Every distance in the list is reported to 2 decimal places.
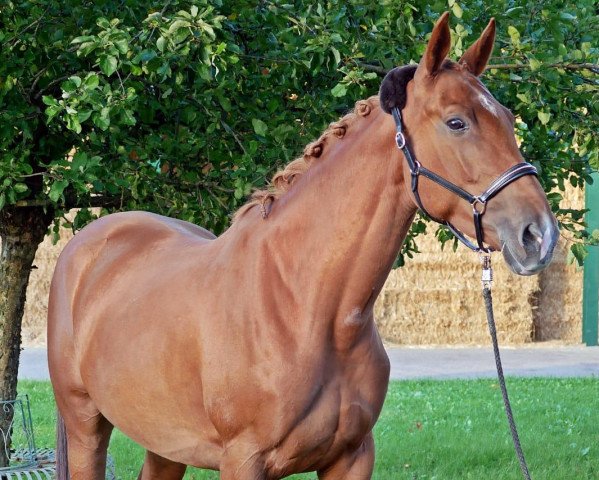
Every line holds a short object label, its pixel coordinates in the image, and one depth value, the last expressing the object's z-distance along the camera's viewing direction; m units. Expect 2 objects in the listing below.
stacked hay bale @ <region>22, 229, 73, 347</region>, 24.45
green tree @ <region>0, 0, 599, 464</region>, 6.84
